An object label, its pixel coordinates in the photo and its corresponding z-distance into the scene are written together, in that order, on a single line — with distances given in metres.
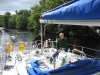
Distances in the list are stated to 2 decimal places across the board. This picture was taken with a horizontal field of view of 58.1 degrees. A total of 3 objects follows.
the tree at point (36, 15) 28.30
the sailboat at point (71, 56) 1.60
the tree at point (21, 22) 43.56
